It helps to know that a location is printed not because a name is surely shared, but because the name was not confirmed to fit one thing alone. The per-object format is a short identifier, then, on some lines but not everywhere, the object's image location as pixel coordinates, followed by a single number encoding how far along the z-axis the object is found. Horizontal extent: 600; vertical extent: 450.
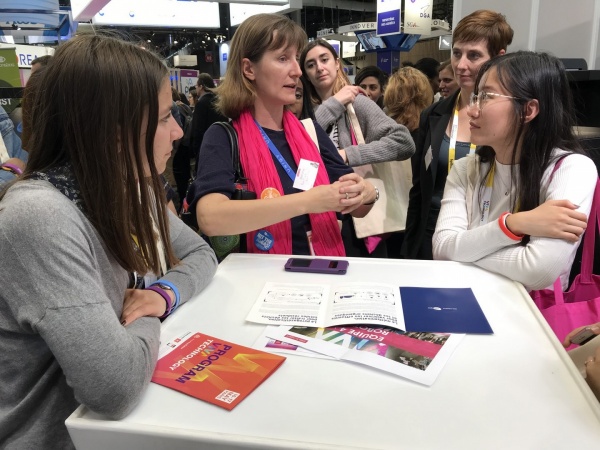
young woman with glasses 1.32
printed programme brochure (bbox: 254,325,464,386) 0.95
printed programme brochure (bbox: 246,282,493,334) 1.12
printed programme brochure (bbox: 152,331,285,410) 0.88
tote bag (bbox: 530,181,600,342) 1.25
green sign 3.66
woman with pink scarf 1.56
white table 0.76
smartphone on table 1.46
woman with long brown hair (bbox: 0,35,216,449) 0.78
